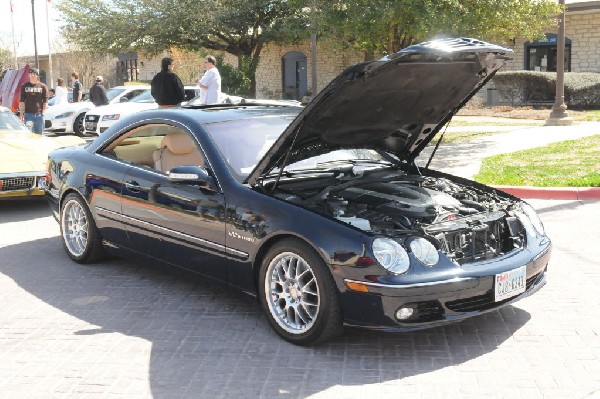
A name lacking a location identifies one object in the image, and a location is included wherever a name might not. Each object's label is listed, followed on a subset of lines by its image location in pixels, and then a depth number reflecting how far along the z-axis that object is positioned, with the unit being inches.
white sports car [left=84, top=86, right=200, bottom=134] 733.9
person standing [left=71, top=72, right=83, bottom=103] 897.5
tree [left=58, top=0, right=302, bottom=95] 1198.3
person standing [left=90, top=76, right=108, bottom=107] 800.9
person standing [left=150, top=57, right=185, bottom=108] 542.3
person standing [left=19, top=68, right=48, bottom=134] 549.6
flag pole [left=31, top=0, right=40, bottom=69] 1478.1
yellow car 373.1
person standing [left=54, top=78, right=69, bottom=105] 840.3
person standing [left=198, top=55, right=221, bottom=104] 569.9
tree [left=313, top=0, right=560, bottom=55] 545.0
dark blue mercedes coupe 174.9
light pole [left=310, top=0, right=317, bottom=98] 620.1
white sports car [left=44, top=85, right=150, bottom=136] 822.5
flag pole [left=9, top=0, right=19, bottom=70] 2060.8
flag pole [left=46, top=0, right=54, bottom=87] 1922.2
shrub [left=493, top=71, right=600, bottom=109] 909.2
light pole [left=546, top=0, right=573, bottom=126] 722.8
